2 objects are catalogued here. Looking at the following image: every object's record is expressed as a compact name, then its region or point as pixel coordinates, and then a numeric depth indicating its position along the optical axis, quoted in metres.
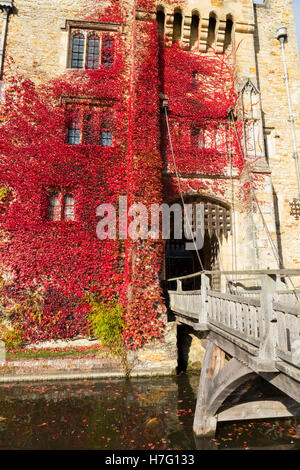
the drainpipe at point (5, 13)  11.50
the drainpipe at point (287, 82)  12.09
